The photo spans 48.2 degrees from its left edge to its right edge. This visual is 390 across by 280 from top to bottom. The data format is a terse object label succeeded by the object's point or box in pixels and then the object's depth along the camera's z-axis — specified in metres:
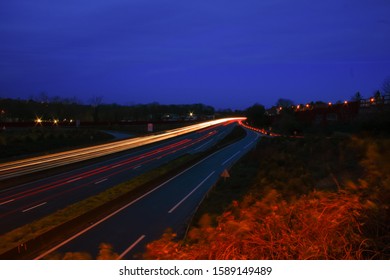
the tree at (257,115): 109.20
